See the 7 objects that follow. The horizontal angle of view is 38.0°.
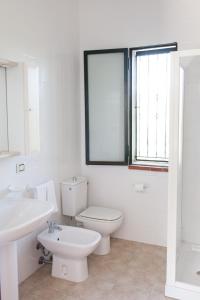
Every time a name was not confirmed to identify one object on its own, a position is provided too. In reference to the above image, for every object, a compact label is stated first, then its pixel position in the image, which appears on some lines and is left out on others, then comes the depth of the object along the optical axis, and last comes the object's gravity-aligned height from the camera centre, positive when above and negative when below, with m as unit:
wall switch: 2.48 -0.36
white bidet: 2.40 -1.02
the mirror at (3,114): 2.32 +0.10
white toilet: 2.93 -0.92
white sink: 1.86 -0.64
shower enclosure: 2.18 -0.49
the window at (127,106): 3.14 +0.23
